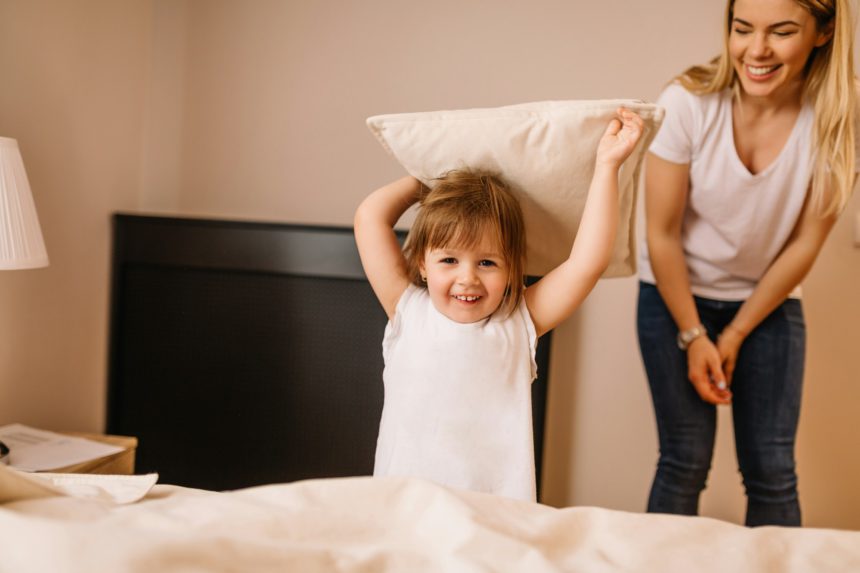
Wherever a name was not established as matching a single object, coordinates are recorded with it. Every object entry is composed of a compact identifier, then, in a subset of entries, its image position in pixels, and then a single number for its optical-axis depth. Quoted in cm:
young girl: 115
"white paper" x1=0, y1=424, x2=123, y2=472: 146
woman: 136
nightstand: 150
